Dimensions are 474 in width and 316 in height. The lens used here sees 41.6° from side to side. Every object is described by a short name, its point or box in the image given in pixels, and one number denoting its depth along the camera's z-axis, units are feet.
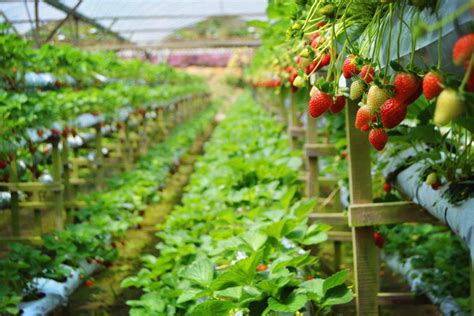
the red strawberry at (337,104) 5.86
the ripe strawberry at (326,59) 7.61
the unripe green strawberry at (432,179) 8.33
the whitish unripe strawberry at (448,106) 3.37
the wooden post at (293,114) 21.30
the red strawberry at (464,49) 3.26
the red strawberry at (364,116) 4.85
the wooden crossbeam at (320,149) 16.56
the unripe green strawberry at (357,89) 5.21
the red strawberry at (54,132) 17.80
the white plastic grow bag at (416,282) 11.91
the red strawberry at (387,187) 10.88
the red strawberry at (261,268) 10.09
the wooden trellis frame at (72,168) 17.38
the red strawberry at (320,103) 5.39
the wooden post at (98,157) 26.32
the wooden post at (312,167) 16.90
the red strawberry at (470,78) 3.45
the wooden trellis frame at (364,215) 9.50
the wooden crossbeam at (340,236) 15.23
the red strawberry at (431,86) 3.75
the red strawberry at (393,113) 4.53
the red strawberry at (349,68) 5.48
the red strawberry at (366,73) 5.15
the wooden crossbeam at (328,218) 13.70
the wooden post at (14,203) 17.16
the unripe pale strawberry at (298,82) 6.68
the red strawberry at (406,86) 4.39
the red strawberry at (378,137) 5.14
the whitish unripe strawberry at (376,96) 4.68
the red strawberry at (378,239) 11.38
